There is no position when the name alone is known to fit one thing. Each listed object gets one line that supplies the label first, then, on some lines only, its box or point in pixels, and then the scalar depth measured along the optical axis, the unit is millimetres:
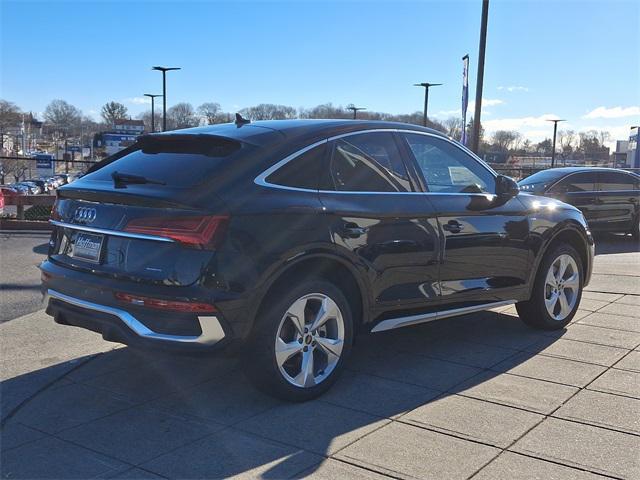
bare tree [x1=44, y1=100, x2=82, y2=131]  100719
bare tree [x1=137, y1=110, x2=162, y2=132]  99431
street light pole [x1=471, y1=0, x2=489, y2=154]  16375
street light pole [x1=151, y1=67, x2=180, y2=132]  39312
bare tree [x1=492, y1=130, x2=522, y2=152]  107625
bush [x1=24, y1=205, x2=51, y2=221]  15219
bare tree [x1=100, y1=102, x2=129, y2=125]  112000
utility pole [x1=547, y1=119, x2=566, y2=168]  55256
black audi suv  3561
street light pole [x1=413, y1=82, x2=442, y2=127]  42375
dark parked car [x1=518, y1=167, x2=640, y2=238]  13211
